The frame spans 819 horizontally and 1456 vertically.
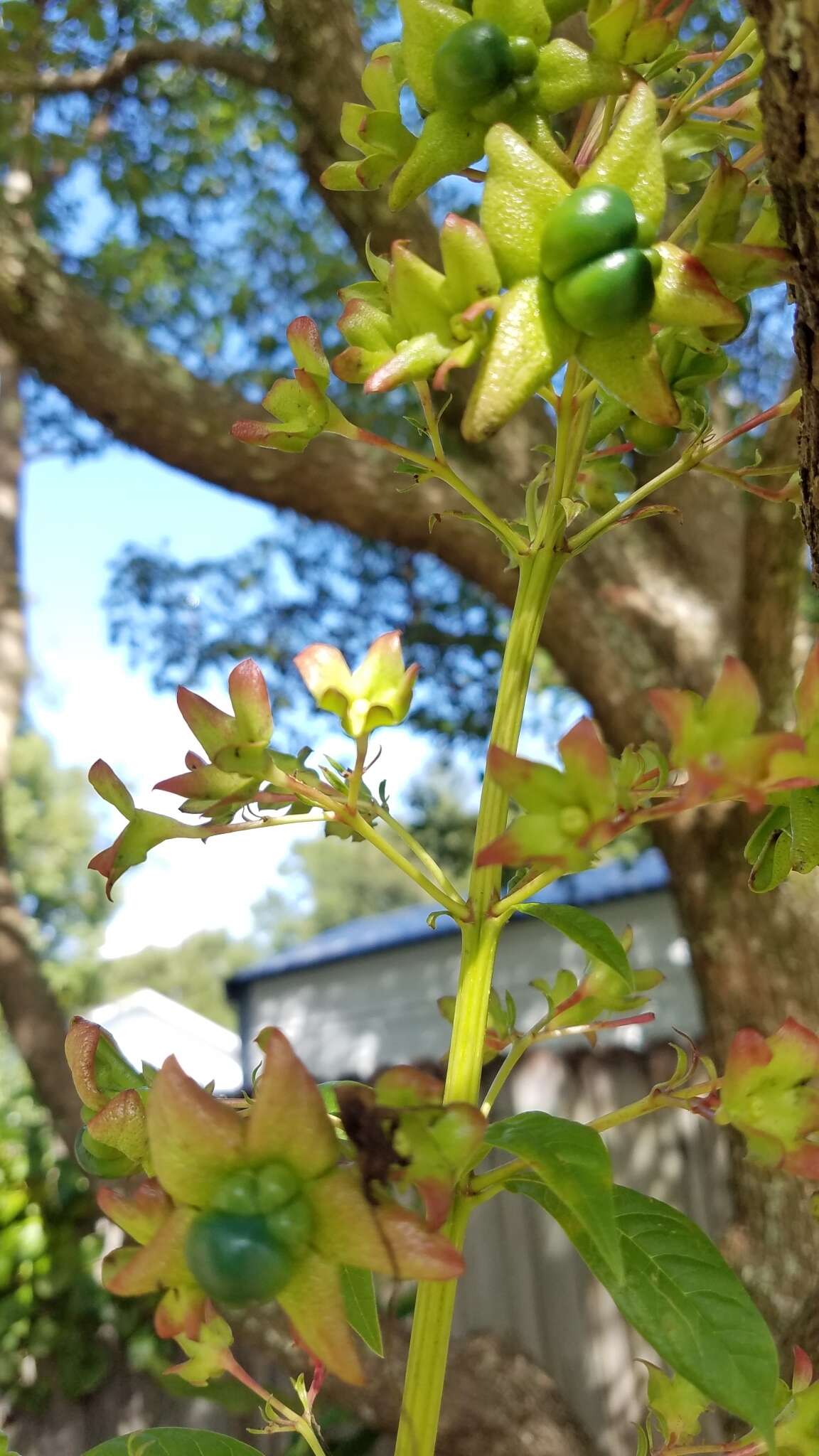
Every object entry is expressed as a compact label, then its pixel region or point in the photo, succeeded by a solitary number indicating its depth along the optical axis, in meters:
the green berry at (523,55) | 0.29
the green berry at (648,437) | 0.33
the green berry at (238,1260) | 0.21
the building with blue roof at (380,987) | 5.88
